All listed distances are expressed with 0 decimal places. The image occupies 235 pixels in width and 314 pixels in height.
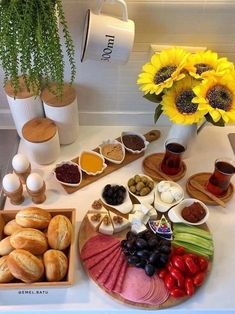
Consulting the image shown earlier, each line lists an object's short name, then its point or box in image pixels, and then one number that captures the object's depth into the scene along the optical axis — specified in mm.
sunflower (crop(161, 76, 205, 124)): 864
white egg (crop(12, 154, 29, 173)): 940
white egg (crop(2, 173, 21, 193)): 883
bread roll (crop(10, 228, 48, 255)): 767
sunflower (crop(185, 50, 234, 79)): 860
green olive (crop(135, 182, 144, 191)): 959
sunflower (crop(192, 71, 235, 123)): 809
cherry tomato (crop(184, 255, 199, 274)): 794
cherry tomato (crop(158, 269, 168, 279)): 796
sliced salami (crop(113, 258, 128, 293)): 774
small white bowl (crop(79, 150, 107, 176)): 1028
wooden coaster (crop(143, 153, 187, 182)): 1036
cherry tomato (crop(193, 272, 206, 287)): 785
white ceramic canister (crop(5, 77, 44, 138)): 1003
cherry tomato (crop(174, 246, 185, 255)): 834
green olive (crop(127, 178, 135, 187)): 979
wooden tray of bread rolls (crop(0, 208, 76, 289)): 729
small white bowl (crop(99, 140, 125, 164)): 1062
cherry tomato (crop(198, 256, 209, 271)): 808
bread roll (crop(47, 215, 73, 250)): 794
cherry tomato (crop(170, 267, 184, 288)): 780
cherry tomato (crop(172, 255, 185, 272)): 796
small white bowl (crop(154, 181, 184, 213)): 929
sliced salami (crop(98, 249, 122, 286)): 790
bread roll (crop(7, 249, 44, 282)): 718
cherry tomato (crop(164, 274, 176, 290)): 778
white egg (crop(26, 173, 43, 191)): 896
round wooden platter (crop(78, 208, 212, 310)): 766
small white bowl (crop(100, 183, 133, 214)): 926
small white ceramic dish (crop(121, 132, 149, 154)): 1091
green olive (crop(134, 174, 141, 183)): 976
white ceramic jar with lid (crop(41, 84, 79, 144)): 1020
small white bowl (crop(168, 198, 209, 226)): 894
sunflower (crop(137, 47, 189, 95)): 874
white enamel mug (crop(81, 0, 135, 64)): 846
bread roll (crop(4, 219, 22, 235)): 816
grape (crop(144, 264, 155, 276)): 787
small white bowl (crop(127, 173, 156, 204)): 943
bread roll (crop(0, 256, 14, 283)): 735
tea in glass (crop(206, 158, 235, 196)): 956
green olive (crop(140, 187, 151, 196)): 953
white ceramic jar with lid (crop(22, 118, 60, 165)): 997
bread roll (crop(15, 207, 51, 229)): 812
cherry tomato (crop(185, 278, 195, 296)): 771
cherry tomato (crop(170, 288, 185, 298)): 769
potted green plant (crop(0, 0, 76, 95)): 720
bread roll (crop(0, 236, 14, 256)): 781
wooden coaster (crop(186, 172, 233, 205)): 979
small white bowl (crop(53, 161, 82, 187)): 990
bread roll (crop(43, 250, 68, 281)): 742
